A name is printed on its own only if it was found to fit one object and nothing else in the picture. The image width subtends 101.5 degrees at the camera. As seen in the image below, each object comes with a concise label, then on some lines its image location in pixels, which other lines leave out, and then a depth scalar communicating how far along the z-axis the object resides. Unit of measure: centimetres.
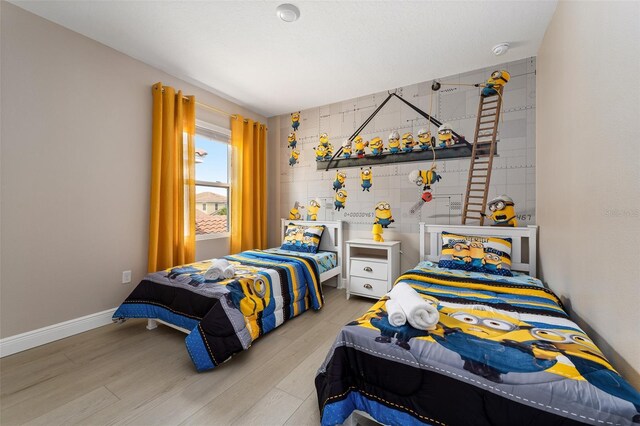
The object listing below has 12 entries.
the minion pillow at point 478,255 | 220
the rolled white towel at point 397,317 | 122
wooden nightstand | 284
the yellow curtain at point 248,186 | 355
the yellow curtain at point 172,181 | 265
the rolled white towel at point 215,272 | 208
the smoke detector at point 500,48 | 229
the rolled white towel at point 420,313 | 119
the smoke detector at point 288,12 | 188
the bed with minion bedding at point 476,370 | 83
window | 322
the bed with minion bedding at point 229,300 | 171
